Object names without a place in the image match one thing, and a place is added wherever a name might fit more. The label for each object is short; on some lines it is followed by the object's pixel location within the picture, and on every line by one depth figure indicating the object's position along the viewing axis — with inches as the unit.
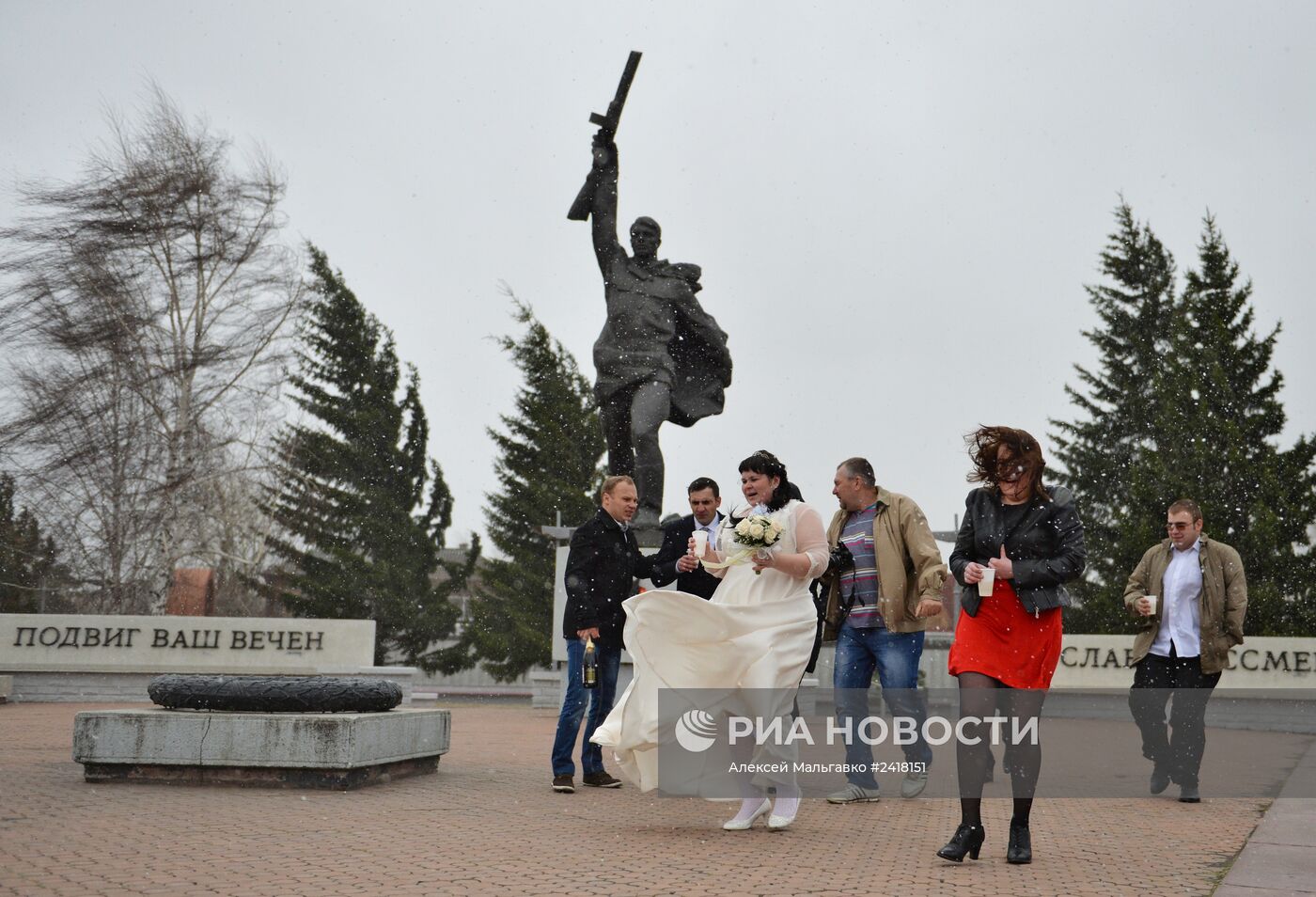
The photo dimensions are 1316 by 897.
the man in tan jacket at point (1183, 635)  295.5
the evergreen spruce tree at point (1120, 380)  1380.4
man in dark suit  283.7
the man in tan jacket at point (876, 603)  277.3
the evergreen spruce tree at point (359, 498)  1510.8
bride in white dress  232.1
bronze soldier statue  464.1
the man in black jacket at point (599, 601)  287.1
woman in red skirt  198.7
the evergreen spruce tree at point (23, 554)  1156.5
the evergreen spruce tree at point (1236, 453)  914.1
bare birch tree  1139.9
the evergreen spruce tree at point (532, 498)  1486.2
